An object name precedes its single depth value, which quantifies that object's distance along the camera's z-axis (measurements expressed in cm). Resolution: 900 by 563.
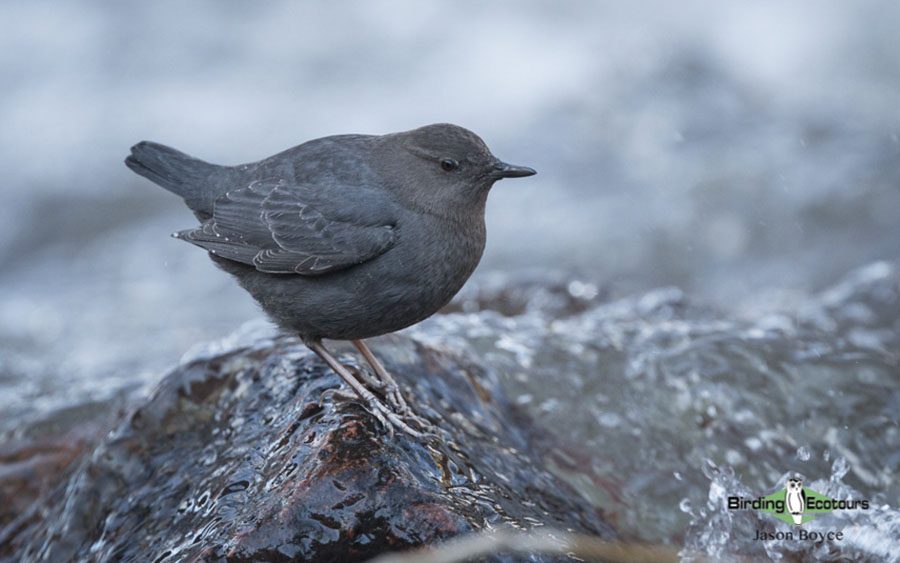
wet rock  542
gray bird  668
